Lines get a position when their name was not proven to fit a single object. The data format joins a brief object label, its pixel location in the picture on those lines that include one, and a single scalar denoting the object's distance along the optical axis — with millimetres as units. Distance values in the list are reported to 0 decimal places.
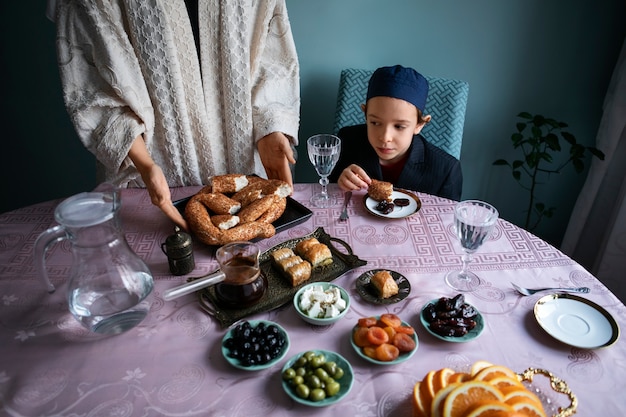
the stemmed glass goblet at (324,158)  1447
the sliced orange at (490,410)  665
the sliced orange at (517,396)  709
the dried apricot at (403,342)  892
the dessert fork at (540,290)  1071
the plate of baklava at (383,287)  1045
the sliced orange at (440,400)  697
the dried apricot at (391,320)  942
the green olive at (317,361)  847
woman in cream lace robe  1306
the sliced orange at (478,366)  793
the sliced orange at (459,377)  768
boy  1519
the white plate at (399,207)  1404
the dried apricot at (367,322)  939
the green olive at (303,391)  796
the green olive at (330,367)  840
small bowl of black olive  869
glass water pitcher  895
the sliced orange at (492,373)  759
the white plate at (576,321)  935
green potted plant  2062
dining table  810
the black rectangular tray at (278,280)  1016
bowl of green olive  797
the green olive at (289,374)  829
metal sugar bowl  1094
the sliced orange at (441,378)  771
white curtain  1965
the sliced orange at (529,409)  697
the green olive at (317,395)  792
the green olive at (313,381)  810
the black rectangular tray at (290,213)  1342
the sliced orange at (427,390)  743
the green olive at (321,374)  823
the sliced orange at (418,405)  734
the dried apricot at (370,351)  887
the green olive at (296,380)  815
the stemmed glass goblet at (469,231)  1051
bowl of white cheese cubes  976
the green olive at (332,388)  807
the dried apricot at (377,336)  896
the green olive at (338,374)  842
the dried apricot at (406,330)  926
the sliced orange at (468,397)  689
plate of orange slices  685
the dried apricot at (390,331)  917
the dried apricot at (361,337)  909
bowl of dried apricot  881
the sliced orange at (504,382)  740
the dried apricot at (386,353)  877
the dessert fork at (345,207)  1396
